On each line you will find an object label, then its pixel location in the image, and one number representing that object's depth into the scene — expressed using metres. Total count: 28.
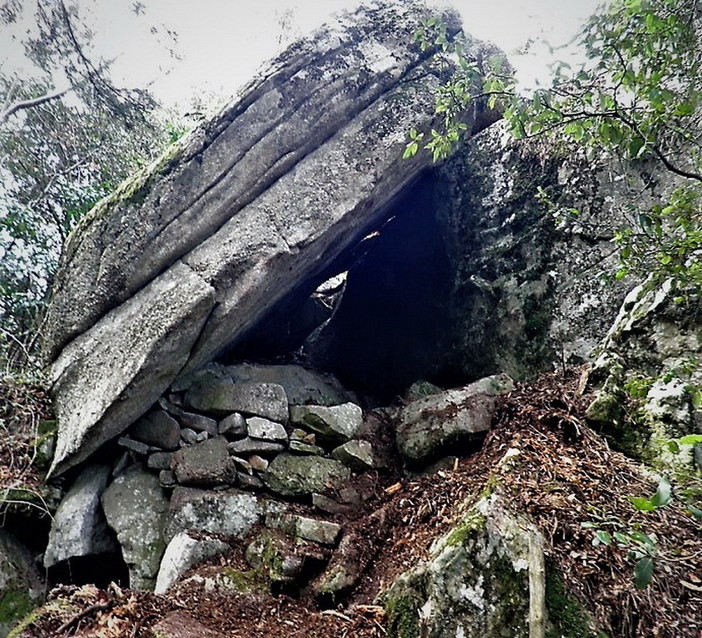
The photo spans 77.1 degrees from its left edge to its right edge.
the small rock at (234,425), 5.07
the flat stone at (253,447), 4.96
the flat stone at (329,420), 5.22
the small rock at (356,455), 4.93
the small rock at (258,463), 4.88
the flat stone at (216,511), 4.37
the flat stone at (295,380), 5.68
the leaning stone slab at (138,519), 4.20
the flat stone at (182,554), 3.91
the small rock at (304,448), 5.07
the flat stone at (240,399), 5.20
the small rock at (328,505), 4.51
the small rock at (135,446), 4.95
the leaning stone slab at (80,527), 4.46
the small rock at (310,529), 4.01
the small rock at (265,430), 5.06
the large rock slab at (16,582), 4.23
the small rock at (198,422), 5.12
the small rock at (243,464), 4.85
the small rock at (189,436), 5.02
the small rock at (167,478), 4.74
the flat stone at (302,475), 4.74
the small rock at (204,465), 4.70
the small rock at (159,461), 4.88
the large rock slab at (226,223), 4.84
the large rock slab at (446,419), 4.40
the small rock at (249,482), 4.75
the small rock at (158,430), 5.00
